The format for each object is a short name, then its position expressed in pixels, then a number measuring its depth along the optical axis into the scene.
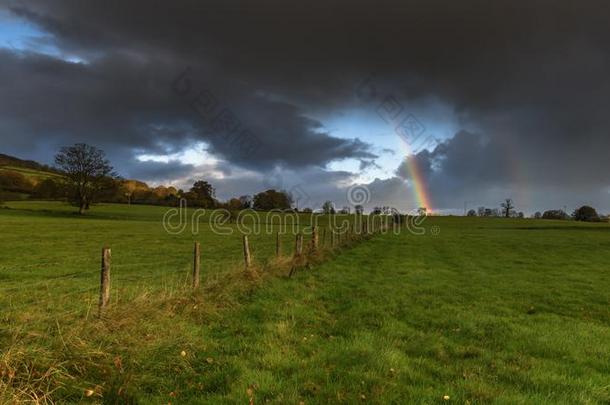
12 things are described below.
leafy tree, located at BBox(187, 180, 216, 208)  137.82
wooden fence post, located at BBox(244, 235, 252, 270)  15.04
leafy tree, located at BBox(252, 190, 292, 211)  148.75
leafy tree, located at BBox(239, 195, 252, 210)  151.50
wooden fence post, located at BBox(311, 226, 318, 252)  23.35
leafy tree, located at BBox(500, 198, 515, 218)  188.25
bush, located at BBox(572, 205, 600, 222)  162.75
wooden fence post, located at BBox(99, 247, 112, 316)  8.62
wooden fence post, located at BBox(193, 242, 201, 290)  11.97
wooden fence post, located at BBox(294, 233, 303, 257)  19.52
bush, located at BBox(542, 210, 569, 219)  179.70
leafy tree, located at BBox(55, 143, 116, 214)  84.12
